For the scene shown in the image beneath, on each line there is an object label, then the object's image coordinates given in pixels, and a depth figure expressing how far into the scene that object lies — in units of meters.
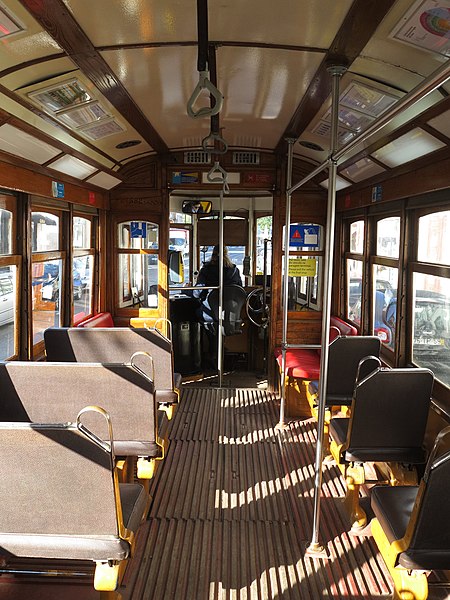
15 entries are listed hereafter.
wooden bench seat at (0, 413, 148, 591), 1.84
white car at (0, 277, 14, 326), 3.59
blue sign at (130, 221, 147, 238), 5.86
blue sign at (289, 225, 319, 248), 5.70
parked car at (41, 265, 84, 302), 4.32
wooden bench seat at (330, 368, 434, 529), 2.81
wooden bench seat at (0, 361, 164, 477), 2.74
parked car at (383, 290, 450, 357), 3.29
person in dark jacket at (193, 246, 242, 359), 6.21
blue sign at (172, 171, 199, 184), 5.70
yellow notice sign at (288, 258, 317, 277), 5.52
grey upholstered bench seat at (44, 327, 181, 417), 3.79
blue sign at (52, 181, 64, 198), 4.27
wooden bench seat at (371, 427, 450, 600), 1.87
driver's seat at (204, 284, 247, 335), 6.05
